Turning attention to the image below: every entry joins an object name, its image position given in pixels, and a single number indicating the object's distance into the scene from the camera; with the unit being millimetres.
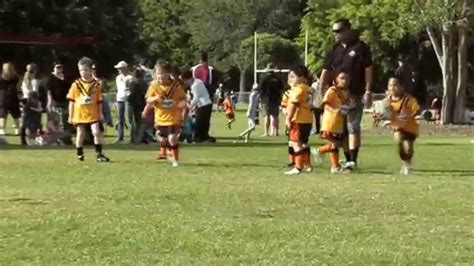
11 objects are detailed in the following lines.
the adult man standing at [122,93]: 26875
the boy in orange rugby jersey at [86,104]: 17734
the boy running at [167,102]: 17484
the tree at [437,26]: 38906
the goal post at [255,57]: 101938
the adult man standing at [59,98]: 24547
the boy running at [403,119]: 15930
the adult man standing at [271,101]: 33406
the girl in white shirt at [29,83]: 25641
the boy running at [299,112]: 16219
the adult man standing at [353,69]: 16047
